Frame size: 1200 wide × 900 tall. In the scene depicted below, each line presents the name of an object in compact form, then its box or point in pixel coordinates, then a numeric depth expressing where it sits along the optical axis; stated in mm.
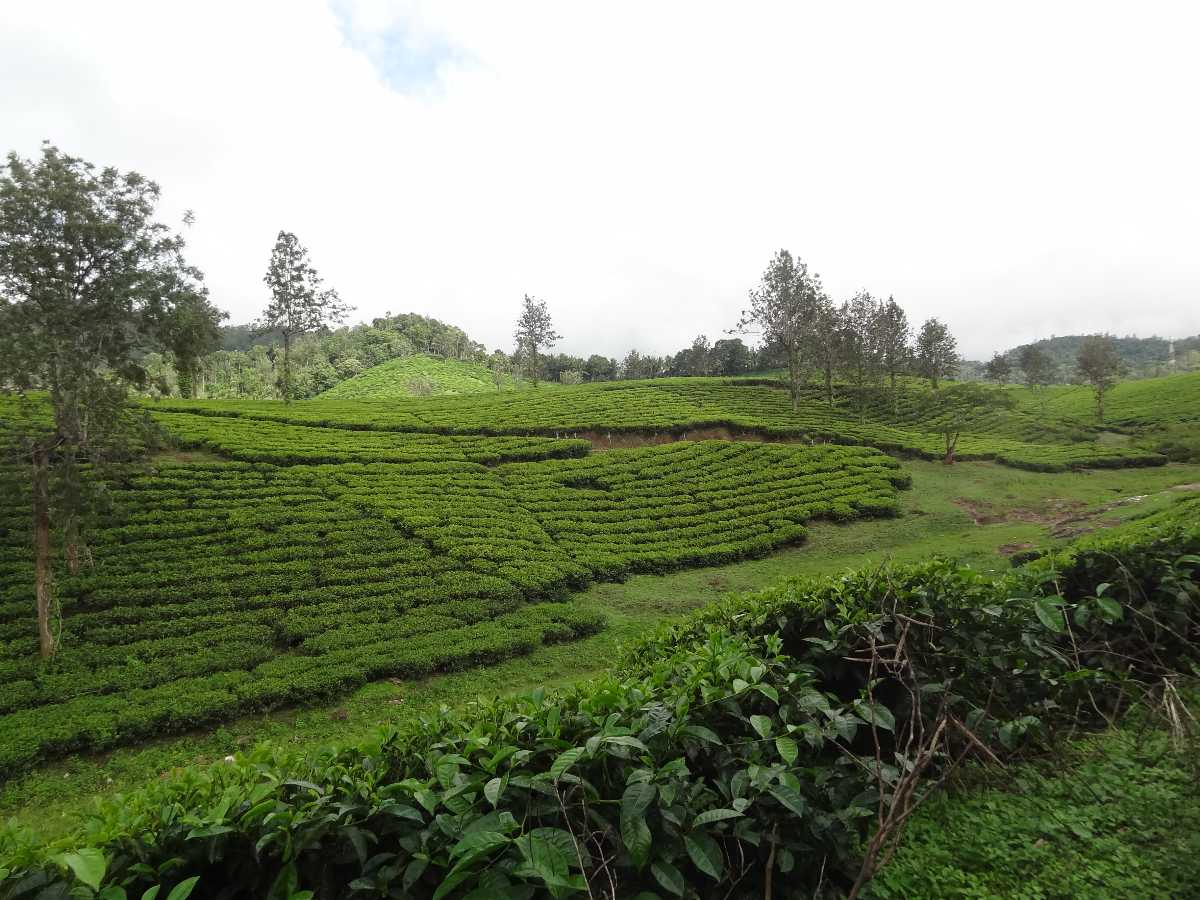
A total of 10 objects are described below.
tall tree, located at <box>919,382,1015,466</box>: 27578
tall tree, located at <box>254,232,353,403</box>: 34000
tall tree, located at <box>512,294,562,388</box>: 52219
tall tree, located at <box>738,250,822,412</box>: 38938
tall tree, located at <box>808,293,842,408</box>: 39906
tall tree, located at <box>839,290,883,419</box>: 41781
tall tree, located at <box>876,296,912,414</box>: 42875
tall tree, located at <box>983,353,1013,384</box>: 56500
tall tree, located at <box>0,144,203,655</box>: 10344
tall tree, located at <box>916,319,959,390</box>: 48531
